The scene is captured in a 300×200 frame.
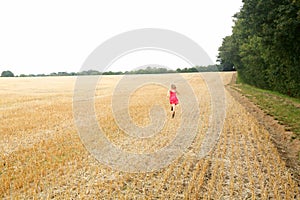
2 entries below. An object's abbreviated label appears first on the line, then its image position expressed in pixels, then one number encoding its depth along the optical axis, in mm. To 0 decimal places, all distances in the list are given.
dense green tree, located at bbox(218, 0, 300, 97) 14268
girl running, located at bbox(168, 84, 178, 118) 11857
